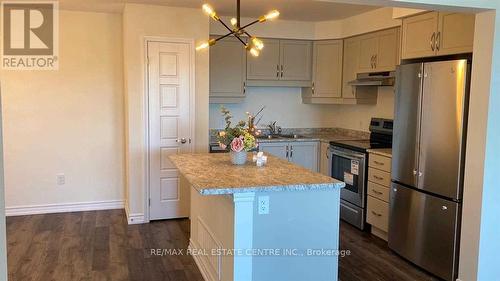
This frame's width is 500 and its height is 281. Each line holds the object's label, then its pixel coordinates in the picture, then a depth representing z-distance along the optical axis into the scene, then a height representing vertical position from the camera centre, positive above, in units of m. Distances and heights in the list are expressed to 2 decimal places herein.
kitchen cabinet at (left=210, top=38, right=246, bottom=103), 5.68 +0.49
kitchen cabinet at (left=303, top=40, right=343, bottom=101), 5.91 +0.56
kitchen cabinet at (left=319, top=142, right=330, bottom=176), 5.74 -0.63
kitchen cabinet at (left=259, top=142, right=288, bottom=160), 5.73 -0.52
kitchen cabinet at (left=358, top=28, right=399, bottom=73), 4.90 +0.71
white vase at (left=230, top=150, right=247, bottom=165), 3.54 -0.40
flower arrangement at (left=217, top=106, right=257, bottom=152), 3.45 -0.25
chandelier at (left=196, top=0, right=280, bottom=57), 3.21 +0.61
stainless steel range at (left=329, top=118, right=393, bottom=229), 4.84 -0.64
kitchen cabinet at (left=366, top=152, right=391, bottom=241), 4.44 -0.87
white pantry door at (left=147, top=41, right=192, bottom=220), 5.01 -0.18
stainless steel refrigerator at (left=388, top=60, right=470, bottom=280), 3.45 -0.43
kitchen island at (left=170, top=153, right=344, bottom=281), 2.79 -0.78
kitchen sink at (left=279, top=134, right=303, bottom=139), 6.20 -0.38
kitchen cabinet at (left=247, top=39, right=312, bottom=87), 5.91 +0.61
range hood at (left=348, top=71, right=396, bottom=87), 4.86 +0.37
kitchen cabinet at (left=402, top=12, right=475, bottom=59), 3.48 +0.67
